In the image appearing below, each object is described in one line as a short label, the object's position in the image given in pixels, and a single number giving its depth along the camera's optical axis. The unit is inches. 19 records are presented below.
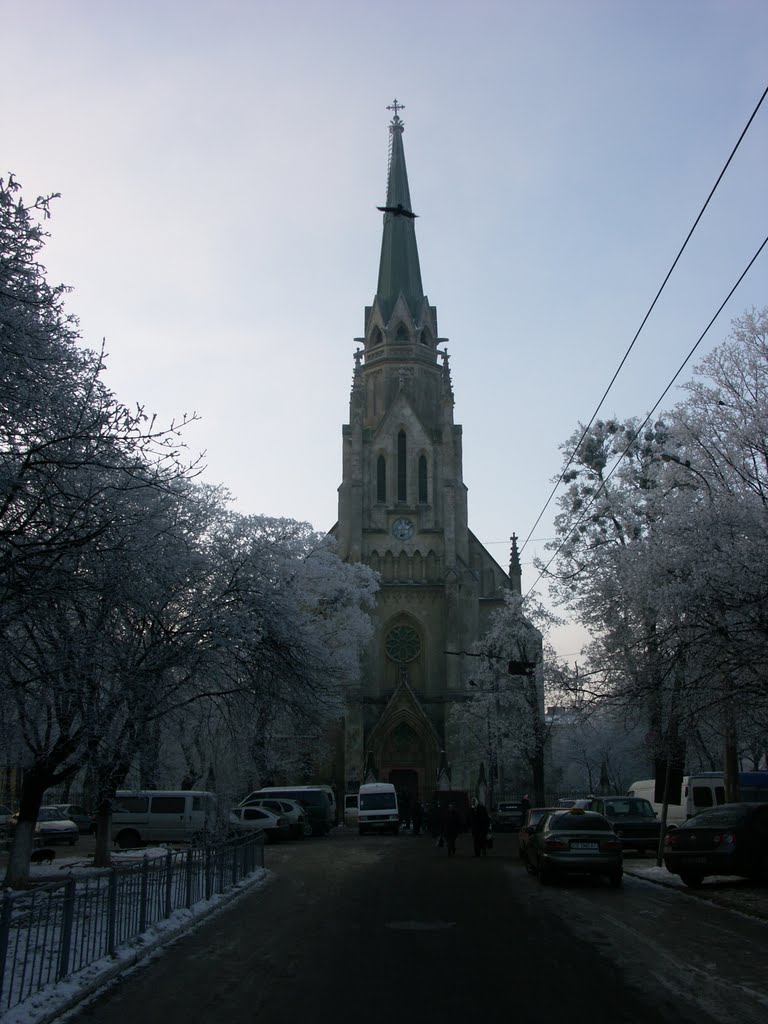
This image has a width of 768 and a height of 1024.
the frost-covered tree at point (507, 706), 1777.8
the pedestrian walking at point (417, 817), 1576.0
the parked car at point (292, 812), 1397.6
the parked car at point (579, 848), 684.1
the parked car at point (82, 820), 1541.6
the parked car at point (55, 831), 1202.0
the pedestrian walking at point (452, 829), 1034.1
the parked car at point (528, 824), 846.5
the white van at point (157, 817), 1121.4
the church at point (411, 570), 2140.7
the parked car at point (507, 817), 1738.4
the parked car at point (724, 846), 639.1
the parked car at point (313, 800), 1517.0
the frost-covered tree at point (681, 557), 650.2
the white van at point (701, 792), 1128.2
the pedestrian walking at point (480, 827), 1033.8
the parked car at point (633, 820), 1055.0
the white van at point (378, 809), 1546.5
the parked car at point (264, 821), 1331.2
